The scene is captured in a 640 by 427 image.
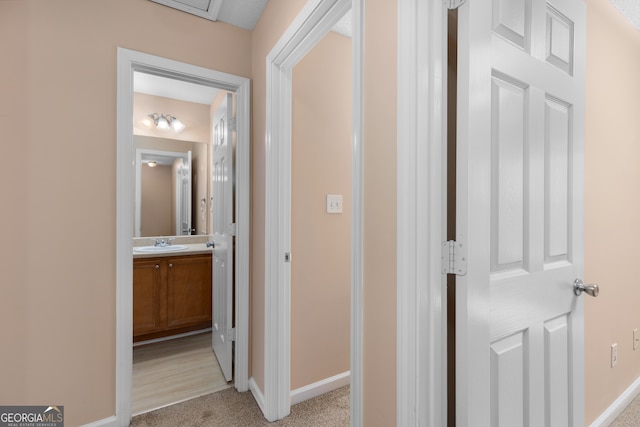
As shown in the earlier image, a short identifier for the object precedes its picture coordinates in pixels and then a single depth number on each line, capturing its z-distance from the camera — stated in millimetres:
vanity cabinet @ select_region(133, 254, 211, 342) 2785
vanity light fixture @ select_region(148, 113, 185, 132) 3418
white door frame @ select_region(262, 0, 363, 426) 1781
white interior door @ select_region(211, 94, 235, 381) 2191
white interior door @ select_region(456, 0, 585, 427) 802
